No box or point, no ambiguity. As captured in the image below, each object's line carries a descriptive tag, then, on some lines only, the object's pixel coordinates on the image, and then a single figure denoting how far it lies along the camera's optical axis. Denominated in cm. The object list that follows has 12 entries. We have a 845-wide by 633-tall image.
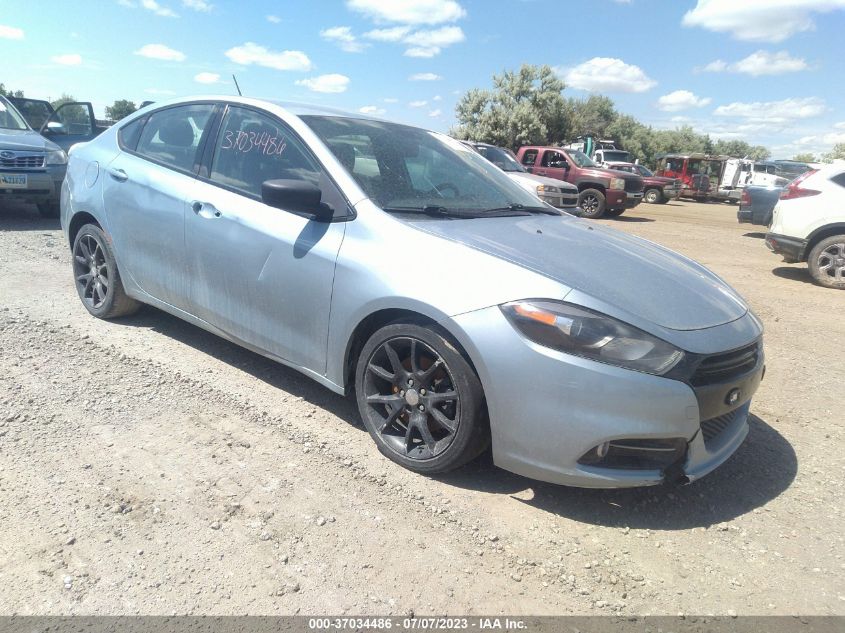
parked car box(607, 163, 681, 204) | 2503
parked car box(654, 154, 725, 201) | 2875
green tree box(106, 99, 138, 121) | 3298
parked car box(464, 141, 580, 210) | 1366
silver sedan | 253
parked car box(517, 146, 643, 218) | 1689
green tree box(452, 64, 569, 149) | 4084
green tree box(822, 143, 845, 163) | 6731
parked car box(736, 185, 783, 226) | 1184
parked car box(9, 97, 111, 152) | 1118
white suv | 815
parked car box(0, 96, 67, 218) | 897
